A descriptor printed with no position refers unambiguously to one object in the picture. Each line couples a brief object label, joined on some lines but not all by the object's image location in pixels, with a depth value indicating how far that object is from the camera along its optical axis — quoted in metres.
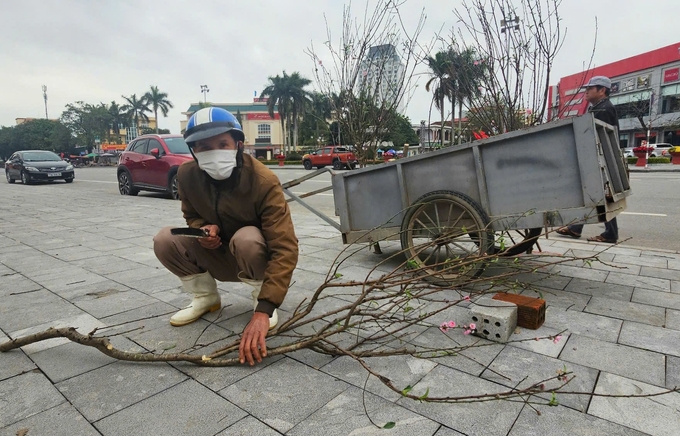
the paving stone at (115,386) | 1.80
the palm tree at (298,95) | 48.59
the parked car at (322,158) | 27.73
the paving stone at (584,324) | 2.44
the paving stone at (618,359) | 1.99
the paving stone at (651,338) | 2.24
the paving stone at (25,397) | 1.75
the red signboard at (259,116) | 74.31
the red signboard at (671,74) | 32.88
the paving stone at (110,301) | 2.96
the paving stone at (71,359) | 2.09
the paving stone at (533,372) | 1.80
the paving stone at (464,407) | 1.62
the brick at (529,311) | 2.47
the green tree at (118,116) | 61.78
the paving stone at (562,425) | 1.57
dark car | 16.22
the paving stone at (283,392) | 1.72
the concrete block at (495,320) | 2.31
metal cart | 2.86
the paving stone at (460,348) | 2.09
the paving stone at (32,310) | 2.75
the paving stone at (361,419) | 1.61
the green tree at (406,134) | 52.15
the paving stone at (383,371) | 1.91
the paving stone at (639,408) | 1.61
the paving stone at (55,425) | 1.63
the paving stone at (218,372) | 1.96
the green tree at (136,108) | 62.00
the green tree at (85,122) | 56.66
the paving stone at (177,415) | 1.64
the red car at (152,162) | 10.27
